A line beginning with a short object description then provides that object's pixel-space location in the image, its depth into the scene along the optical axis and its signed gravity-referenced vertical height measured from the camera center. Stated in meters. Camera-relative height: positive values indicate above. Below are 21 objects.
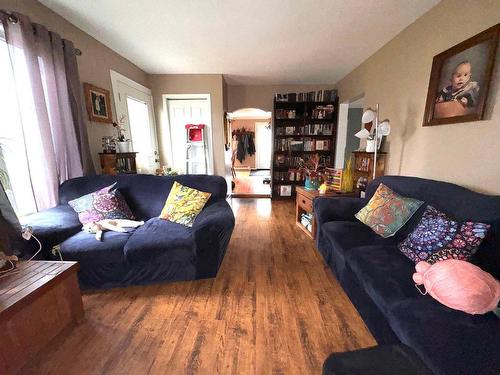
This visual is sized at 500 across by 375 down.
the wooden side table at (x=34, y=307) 1.01 -0.86
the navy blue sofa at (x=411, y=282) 0.77 -0.71
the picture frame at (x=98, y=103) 2.37 +0.51
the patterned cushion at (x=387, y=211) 1.56 -0.50
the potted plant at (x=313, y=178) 2.73 -0.40
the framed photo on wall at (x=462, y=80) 1.39 +0.48
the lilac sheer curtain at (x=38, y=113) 1.63 +0.29
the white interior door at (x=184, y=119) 3.83 +0.50
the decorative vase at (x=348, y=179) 2.48 -0.38
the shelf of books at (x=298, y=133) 4.09 +0.27
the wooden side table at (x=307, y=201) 2.46 -0.70
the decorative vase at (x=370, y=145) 2.37 +0.01
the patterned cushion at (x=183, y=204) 1.92 -0.53
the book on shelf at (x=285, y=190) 4.48 -0.91
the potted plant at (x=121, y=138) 2.59 +0.12
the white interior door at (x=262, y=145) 8.07 +0.07
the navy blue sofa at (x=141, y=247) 1.56 -0.74
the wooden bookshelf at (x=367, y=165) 2.46 -0.22
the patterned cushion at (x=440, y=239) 1.11 -0.52
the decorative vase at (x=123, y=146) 2.58 +0.02
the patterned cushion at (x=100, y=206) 1.83 -0.52
